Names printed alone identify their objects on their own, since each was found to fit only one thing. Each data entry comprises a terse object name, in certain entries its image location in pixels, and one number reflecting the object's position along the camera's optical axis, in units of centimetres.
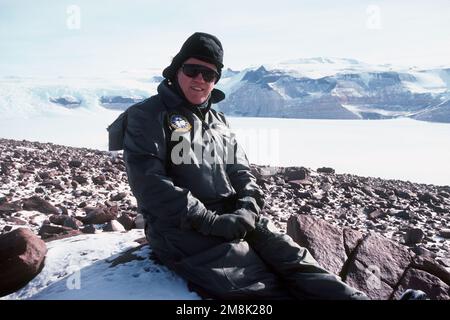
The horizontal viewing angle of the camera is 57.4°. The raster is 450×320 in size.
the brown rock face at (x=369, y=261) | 407
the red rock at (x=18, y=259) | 343
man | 297
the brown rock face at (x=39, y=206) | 714
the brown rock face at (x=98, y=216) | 641
